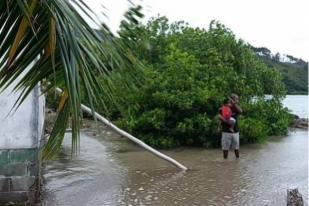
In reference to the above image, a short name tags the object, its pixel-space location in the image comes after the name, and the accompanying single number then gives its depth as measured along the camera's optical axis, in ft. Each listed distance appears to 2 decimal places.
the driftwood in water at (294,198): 17.65
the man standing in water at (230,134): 36.63
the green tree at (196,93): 43.55
